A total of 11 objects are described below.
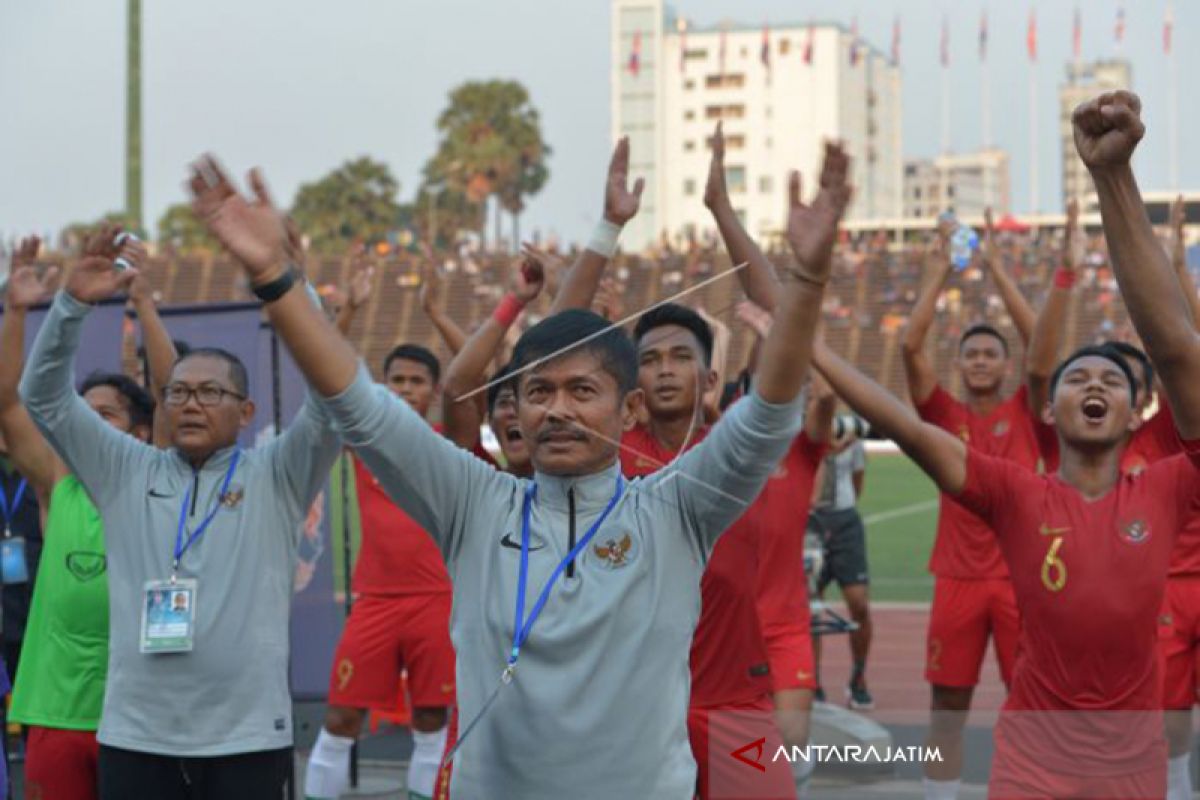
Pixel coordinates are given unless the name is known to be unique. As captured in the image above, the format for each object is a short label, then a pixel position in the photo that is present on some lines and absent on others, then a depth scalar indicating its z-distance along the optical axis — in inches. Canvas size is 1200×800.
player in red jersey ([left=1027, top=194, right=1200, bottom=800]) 287.4
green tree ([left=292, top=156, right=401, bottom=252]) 2748.5
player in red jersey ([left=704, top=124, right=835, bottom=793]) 294.4
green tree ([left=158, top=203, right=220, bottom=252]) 2851.9
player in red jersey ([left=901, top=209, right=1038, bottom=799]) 337.1
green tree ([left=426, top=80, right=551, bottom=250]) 2768.2
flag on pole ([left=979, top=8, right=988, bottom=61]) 2749.8
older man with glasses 211.3
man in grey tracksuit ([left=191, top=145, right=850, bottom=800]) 143.0
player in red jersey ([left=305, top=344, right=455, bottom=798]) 319.0
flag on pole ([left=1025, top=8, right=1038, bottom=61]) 2055.9
